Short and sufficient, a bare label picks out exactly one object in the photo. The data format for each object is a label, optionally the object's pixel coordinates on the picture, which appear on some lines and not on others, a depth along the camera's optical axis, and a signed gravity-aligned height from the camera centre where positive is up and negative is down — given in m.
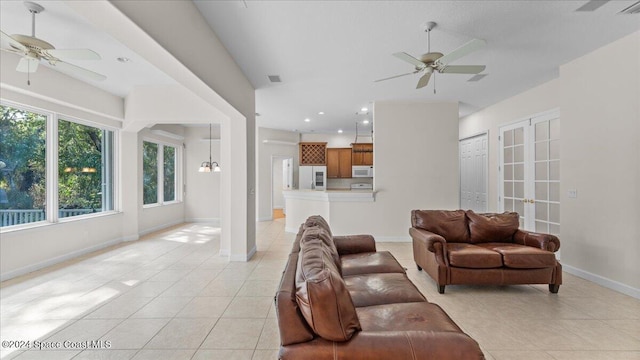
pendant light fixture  7.33 +0.31
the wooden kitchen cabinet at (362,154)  9.20 +0.78
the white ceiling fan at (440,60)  2.88 +1.29
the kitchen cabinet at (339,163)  9.43 +0.49
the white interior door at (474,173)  6.44 +0.12
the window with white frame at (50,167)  4.04 +0.20
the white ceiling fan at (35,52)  2.66 +1.27
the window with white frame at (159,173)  7.10 +0.16
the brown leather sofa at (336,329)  1.32 -0.75
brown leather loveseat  3.23 -0.94
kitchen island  6.14 -0.56
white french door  4.57 +0.10
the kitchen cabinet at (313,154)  9.36 +0.79
